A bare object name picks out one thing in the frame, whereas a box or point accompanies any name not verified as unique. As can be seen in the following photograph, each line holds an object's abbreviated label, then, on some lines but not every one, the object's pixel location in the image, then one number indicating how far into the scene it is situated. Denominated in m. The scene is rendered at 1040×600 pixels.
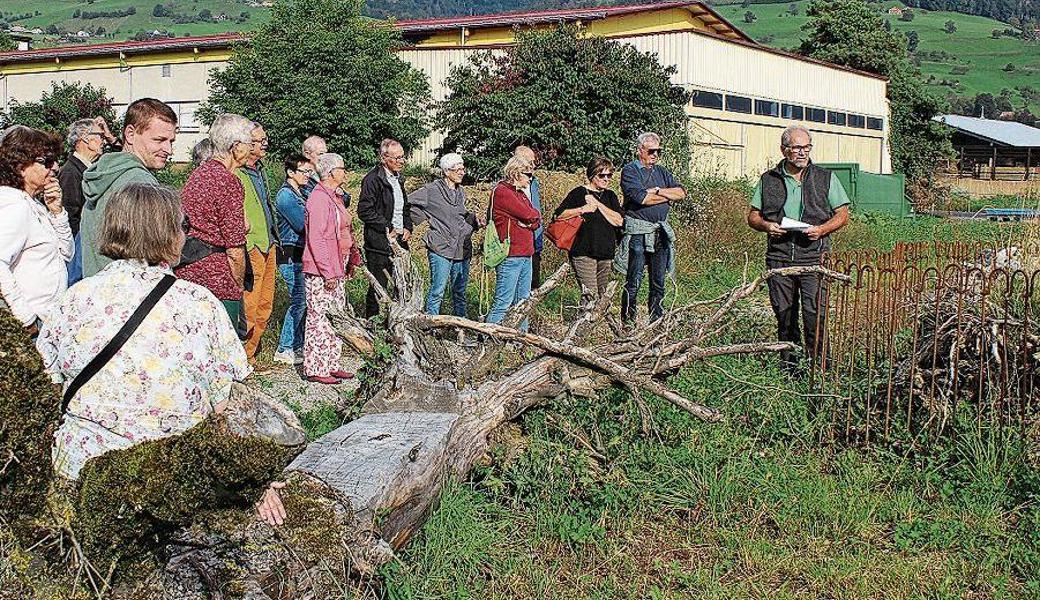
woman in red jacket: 9.23
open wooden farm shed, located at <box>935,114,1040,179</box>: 58.44
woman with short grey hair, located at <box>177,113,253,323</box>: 6.63
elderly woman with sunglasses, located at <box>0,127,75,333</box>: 5.13
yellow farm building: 28.66
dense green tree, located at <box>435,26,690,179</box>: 21.38
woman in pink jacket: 8.30
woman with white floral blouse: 3.53
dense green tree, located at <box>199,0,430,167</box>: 25.72
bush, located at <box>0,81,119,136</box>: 30.23
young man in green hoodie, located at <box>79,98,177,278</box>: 5.70
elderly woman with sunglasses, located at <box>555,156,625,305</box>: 9.29
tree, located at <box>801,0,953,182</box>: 42.31
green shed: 24.88
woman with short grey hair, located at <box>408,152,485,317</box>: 9.32
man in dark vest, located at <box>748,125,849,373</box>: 7.61
